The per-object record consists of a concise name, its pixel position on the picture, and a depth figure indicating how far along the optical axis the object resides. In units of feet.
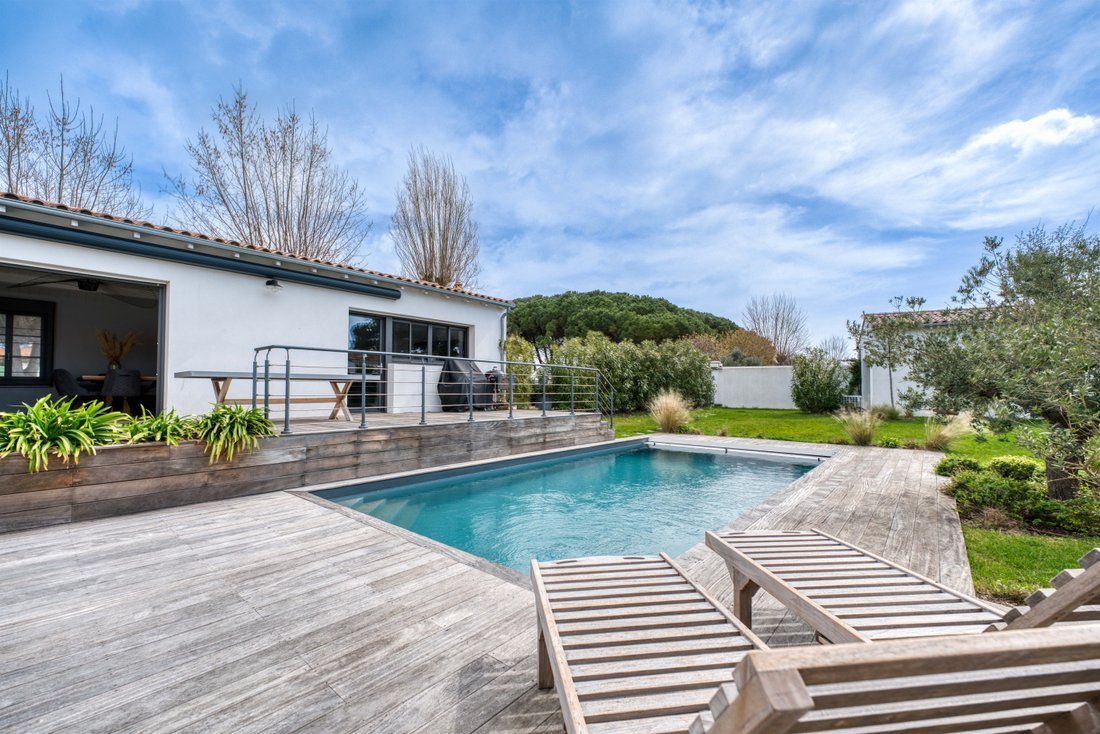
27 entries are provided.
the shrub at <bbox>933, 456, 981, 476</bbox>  19.24
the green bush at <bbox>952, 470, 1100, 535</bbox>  12.59
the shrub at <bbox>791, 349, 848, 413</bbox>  48.96
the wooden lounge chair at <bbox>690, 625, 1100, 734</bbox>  1.95
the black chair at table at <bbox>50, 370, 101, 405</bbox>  22.87
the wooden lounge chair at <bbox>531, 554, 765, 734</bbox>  3.79
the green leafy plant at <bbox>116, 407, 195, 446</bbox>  14.28
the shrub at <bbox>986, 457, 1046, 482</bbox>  17.16
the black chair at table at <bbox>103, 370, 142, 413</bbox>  22.16
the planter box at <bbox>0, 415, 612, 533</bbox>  12.29
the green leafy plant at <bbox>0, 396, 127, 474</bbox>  12.18
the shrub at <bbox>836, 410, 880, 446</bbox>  29.89
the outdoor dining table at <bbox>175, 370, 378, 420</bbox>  17.13
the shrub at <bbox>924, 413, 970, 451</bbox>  27.84
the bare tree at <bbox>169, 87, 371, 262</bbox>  38.86
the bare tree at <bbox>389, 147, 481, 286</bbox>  45.47
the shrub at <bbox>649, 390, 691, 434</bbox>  37.18
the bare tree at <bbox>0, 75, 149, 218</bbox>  32.07
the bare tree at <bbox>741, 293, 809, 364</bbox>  89.30
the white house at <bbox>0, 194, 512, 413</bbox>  18.49
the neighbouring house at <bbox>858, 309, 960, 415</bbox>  48.65
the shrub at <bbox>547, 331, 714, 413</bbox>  45.85
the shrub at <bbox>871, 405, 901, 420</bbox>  43.52
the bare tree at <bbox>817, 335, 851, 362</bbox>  77.30
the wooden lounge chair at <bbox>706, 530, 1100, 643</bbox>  3.91
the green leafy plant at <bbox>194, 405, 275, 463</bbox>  15.28
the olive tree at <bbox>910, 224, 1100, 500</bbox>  11.36
